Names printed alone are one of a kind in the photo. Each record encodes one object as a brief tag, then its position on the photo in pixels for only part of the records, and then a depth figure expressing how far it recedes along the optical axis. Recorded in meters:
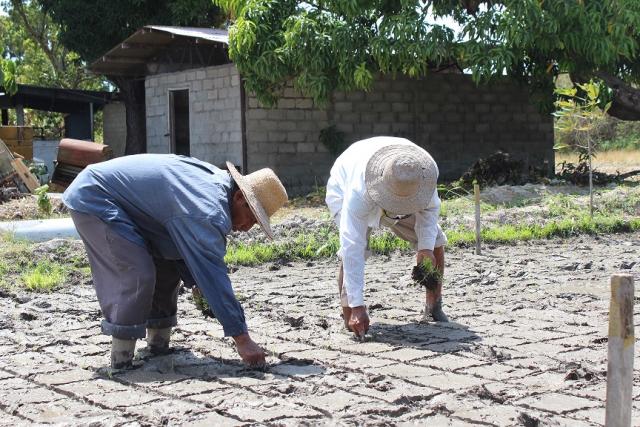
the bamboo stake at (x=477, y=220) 9.12
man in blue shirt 4.34
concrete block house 15.95
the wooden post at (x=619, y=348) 2.80
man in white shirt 5.00
